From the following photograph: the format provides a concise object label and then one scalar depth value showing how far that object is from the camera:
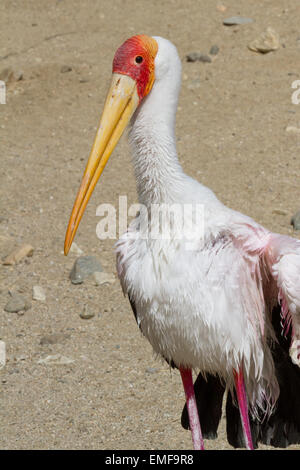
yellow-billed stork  6.55
